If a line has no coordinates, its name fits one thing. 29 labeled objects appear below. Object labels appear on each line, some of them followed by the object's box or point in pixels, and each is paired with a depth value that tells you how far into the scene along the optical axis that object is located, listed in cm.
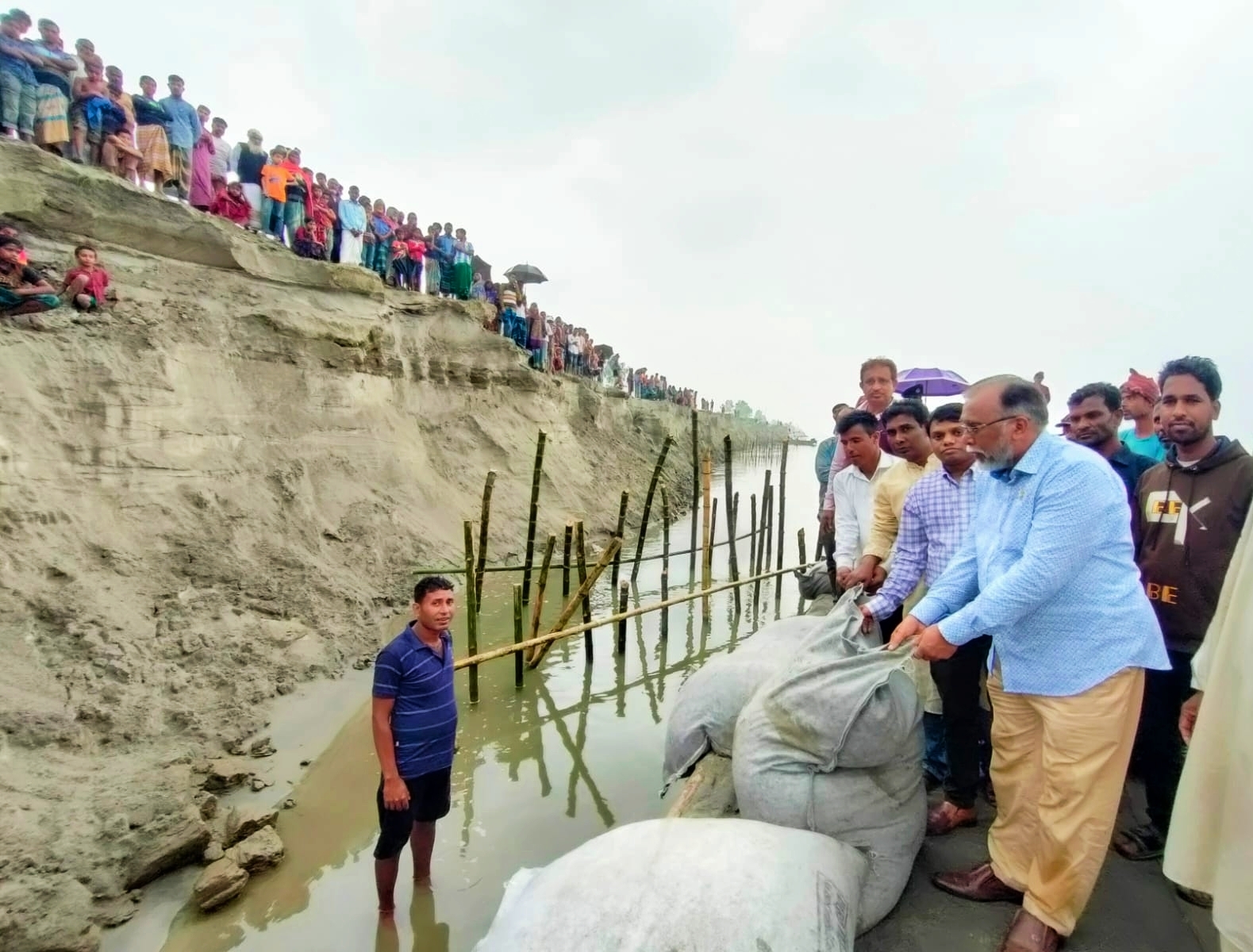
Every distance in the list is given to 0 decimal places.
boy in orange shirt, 927
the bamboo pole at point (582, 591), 624
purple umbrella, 698
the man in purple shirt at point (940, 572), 270
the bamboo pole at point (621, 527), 733
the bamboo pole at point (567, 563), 748
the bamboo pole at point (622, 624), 700
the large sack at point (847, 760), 221
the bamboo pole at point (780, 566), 985
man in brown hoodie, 242
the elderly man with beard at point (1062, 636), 195
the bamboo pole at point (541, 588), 609
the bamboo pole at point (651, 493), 826
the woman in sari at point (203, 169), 845
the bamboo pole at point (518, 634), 586
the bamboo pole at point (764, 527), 942
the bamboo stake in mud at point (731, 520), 914
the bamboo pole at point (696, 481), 868
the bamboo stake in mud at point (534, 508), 709
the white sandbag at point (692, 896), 174
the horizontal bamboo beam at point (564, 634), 500
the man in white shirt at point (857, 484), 356
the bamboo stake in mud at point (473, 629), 545
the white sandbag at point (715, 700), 312
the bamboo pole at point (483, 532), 631
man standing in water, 288
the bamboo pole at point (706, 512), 803
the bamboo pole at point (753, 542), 1015
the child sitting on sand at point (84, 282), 666
